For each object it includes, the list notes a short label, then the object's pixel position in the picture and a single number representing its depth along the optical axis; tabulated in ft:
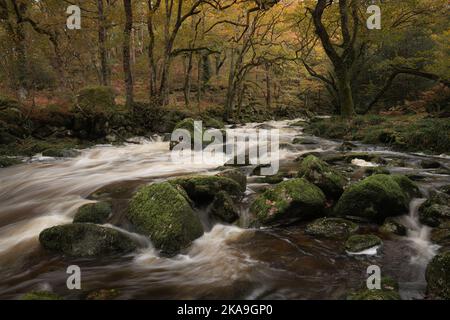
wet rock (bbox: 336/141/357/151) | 42.71
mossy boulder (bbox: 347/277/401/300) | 11.65
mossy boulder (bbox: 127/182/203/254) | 17.37
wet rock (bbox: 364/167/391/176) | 26.66
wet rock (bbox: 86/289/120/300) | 13.26
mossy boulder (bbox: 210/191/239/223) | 20.27
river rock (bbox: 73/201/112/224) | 20.02
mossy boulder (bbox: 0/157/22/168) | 37.58
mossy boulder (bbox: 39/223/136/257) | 16.61
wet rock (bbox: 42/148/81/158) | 41.86
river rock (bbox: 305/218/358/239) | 17.82
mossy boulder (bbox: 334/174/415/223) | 19.24
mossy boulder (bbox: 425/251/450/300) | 12.35
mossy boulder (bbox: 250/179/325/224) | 19.43
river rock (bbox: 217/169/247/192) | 24.16
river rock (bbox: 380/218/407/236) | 18.01
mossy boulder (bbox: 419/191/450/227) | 18.48
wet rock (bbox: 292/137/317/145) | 47.91
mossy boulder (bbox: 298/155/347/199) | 21.79
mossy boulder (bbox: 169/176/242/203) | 21.61
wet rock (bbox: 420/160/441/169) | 30.91
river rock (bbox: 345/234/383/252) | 16.20
